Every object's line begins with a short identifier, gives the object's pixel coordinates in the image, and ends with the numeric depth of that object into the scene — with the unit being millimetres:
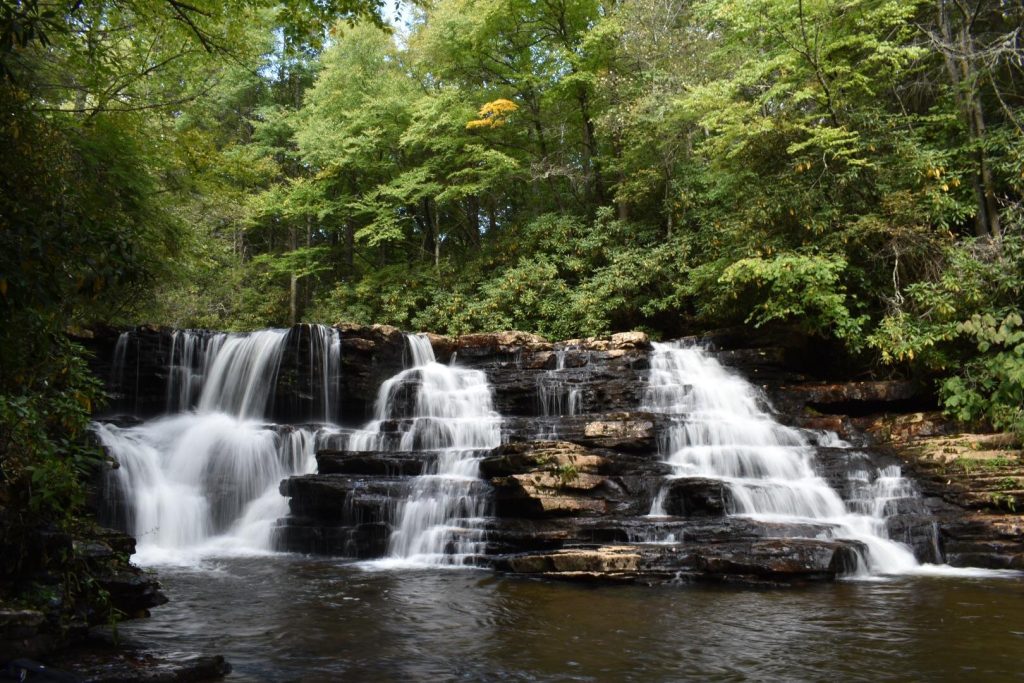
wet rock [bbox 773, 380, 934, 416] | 12180
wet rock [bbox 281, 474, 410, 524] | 9484
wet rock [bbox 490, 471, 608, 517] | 8773
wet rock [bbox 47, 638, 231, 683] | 3998
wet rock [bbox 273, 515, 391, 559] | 9203
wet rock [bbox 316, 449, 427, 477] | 10391
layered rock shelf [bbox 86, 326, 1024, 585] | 7684
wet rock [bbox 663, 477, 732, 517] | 8781
